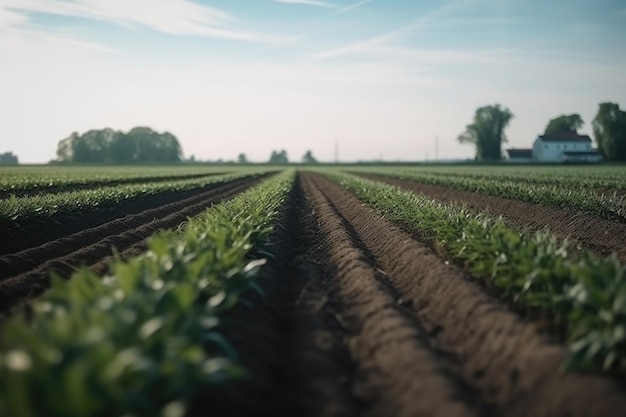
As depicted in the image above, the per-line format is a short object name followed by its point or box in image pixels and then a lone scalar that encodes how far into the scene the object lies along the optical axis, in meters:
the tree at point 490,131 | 104.00
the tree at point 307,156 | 163.24
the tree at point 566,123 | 119.88
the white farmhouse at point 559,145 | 103.69
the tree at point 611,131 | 91.62
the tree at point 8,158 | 144.50
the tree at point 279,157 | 155.75
